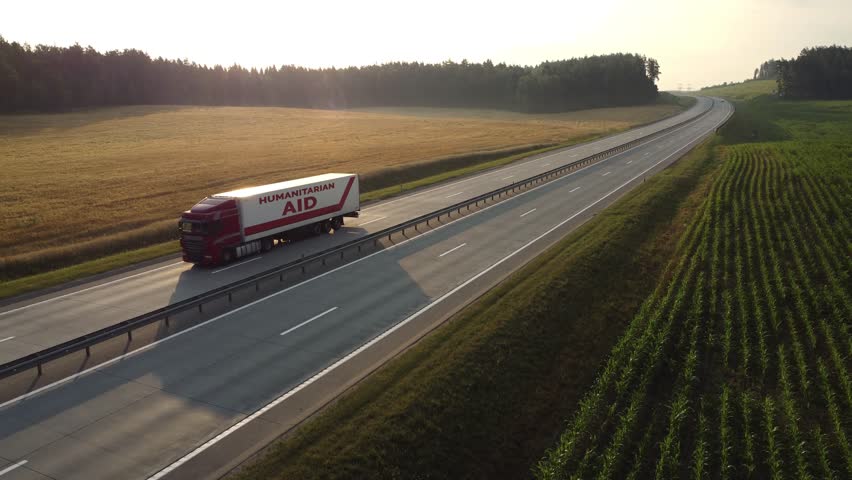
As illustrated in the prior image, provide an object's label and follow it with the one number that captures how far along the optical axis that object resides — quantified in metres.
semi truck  29.31
